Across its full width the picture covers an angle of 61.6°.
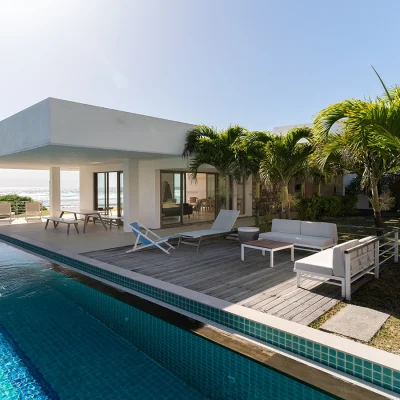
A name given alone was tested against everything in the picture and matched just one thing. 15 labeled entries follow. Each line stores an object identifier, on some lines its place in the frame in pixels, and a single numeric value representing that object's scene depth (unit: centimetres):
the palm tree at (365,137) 554
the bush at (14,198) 2628
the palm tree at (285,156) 1039
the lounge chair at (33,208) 1702
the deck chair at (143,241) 902
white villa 895
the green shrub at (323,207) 1503
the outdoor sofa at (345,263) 546
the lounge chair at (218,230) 963
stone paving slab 427
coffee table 754
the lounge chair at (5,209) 1623
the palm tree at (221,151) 1165
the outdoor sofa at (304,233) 816
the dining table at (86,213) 1380
